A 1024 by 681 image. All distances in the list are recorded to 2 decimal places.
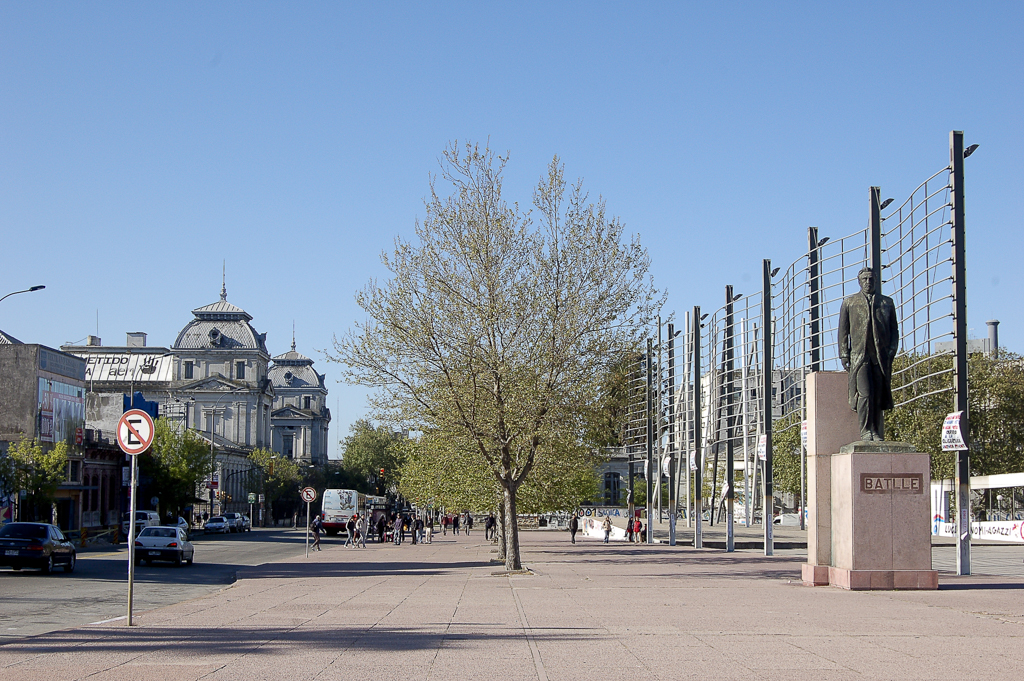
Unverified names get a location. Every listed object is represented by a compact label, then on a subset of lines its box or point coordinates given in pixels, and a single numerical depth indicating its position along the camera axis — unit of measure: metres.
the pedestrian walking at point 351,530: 53.53
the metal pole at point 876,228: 26.39
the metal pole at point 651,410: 46.16
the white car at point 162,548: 36.28
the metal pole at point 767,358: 34.19
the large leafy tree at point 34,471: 51.26
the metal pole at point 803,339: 31.04
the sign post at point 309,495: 41.03
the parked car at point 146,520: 62.98
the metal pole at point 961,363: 22.66
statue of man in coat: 20.16
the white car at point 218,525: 75.06
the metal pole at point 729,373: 38.31
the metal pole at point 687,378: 43.69
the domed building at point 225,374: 134.00
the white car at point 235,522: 80.44
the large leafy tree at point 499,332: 27.86
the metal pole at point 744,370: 36.75
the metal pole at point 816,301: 29.92
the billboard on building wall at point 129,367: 139.62
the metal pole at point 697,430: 41.34
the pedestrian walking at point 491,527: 58.68
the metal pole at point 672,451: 46.56
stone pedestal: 19.41
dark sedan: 29.48
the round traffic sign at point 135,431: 15.29
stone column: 21.30
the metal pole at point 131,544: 14.83
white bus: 72.69
